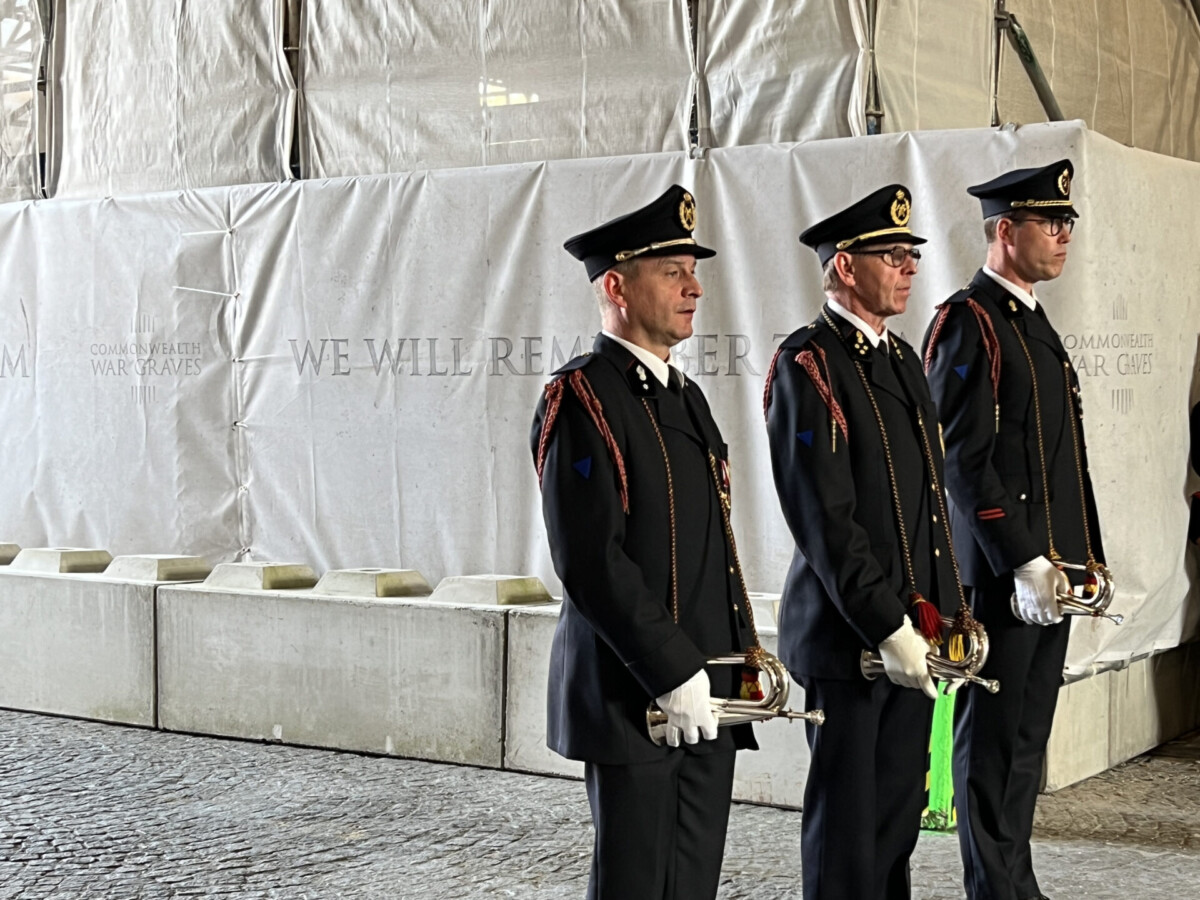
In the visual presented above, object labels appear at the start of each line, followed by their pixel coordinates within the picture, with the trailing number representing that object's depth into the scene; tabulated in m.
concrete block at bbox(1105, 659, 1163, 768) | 14.99
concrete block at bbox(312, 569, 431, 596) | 15.77
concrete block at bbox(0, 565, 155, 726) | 16.84
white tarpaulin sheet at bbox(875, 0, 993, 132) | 14.30
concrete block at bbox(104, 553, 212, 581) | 17.03
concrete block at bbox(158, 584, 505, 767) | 15.07
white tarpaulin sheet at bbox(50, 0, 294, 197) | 17.55
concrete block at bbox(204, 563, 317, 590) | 16.33
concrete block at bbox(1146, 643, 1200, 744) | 15.98
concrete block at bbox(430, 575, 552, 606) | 15.16
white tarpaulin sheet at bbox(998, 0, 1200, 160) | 15.89
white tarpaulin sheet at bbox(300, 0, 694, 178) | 15.25
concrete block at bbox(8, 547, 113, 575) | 17.72
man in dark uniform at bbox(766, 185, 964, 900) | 8.31
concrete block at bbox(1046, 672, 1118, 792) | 13.98
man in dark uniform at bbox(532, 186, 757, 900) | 7.16
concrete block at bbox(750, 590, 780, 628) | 13.84
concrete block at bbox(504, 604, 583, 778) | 14.63
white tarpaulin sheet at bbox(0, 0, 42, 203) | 19.56
